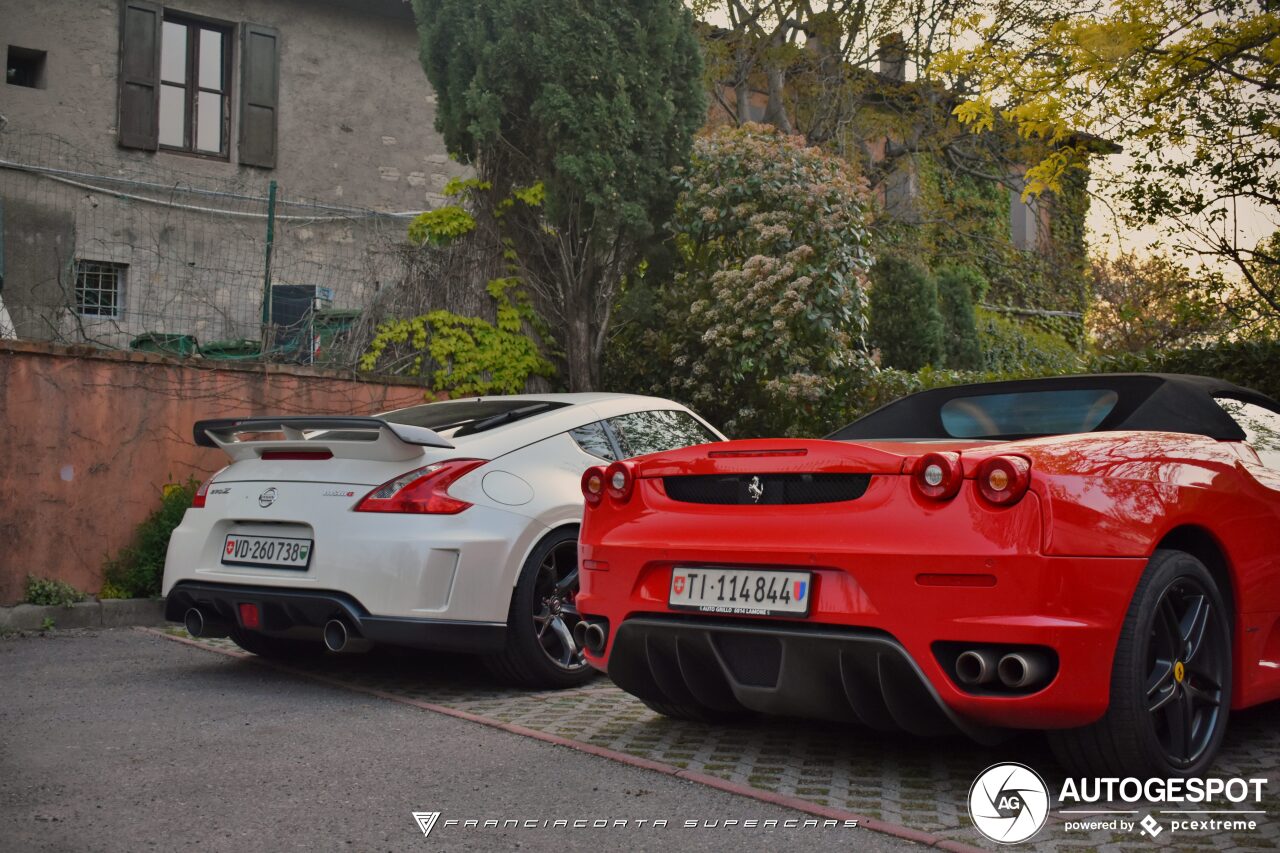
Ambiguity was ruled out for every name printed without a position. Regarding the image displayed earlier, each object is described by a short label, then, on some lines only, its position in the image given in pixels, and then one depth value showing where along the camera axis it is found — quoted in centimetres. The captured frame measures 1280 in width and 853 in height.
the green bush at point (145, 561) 803
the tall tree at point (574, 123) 968
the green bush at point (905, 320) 1931
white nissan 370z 525
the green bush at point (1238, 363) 877
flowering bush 976
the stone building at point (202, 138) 1234
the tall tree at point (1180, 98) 993
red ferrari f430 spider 349
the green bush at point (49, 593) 764
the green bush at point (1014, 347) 2414
